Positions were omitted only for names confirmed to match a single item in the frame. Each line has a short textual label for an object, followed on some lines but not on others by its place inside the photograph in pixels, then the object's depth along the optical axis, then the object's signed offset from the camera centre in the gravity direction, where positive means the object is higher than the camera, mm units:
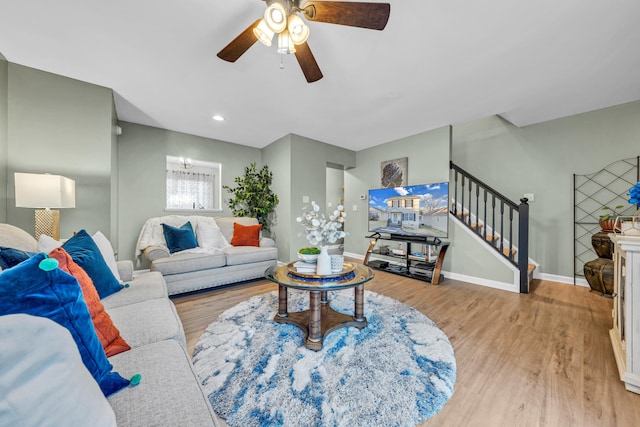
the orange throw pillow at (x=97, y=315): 972 -443
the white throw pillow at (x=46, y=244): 1264 -179
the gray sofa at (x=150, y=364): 662 -578
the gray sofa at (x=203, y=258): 2754 -578
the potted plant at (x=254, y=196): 4383 +310
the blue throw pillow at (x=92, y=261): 1410 -304
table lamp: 1899 +135
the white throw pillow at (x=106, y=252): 1694 -293
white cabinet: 1324 -564
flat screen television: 3545 +49
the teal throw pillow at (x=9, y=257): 918 -182
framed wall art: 4254 +764
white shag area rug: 1176 -986
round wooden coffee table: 1706 -756
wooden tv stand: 3377 -730
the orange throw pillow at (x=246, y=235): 3623 -349
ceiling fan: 1321 +1155
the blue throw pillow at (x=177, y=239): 3139 -356
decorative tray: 1768 -475
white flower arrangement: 1864 -146
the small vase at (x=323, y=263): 1832 -395
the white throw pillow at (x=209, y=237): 3471 -372
